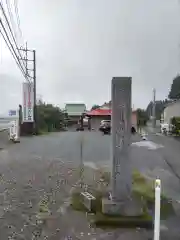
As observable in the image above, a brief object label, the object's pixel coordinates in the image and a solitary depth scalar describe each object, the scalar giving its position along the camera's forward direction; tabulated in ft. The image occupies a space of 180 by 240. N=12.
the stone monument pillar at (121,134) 11.94
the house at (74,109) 118.95
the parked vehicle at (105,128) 57.23
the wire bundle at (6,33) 18.79
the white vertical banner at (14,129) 39.77
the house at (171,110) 73.41
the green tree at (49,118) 73.52
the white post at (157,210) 7.42
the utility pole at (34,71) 56.18
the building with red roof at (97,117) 81.49
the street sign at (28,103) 49.62
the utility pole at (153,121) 81.35
